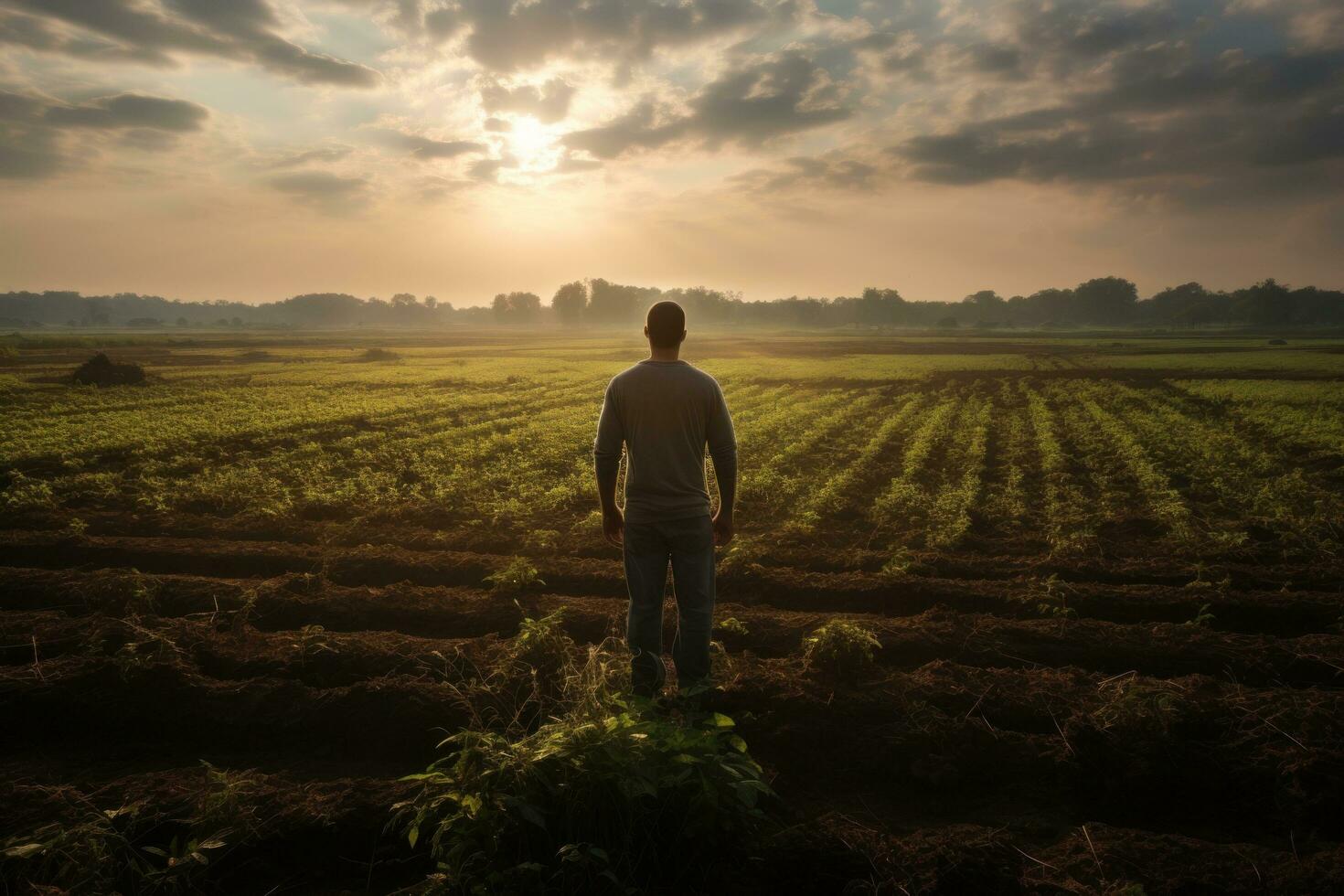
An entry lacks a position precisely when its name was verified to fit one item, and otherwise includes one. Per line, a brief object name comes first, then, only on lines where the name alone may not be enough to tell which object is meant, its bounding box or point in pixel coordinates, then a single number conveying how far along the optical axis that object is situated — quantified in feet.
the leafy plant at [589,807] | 10.35
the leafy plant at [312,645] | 18.31
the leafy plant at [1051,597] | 22.24
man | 14.03
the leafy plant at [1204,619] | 20.57
